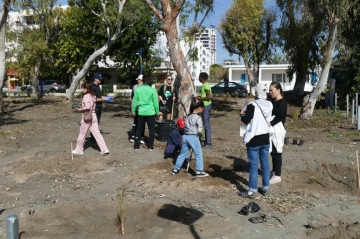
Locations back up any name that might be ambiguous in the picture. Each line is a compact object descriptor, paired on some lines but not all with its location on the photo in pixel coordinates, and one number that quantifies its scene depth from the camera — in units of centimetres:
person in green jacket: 983
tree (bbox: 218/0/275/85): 3036
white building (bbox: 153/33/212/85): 5590
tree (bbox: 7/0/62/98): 2430
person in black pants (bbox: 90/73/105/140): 1045
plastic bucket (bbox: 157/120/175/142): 1105
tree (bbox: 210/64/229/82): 8101
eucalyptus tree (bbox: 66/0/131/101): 2365
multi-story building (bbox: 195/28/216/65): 16725
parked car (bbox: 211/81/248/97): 4100
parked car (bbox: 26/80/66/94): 4822
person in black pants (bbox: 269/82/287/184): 732
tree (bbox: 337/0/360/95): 2191
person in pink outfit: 962
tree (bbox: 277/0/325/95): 1859
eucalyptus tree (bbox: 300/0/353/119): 1620
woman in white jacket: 670
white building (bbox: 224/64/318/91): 6306
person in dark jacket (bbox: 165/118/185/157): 923
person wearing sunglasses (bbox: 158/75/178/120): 1263
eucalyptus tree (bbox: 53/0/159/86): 3866
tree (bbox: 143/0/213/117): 1146
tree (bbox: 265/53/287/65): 8411
